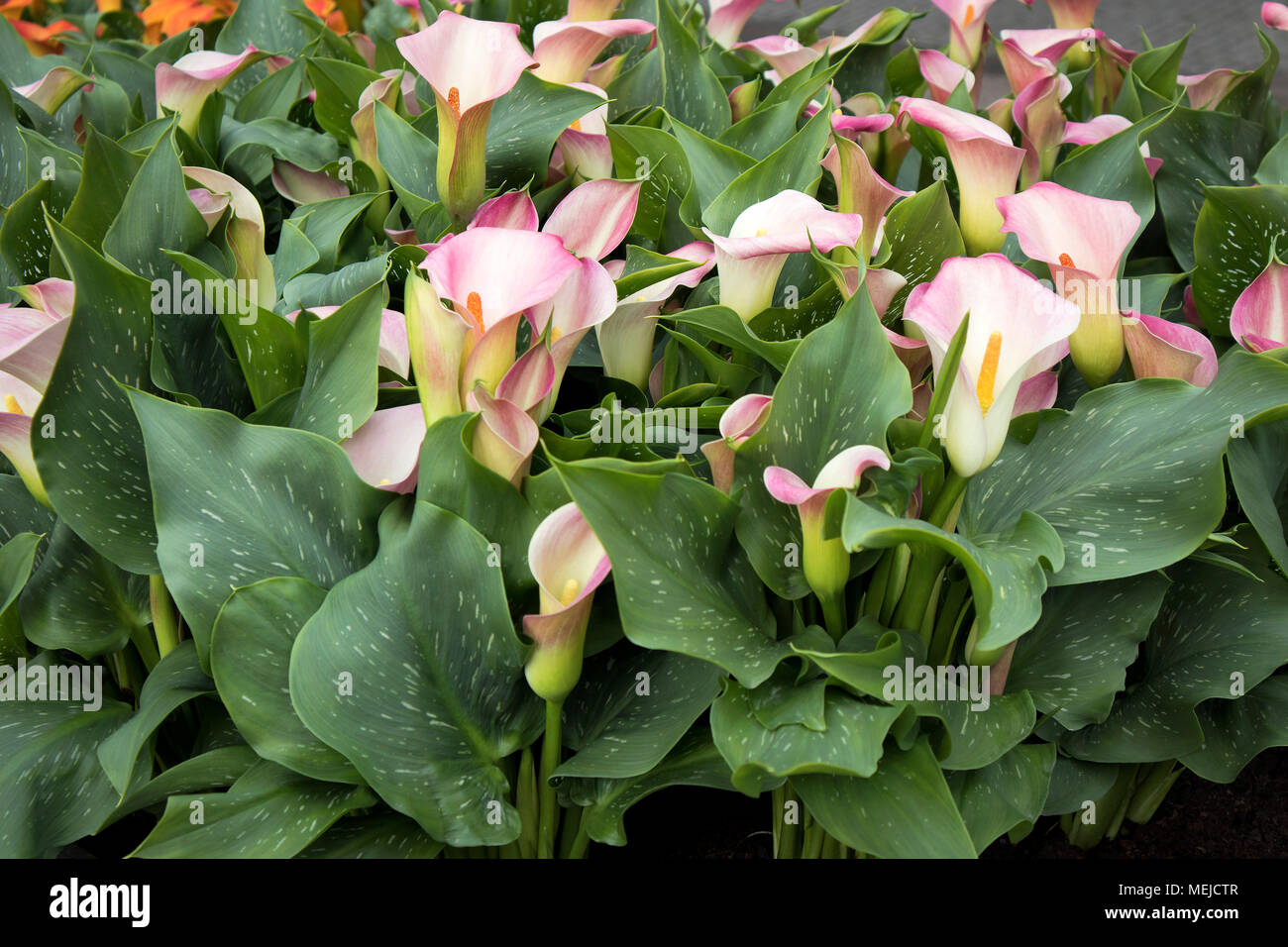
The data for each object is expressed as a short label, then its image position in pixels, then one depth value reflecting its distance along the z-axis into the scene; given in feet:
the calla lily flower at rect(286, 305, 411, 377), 2.59
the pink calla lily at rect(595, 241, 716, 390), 2.55
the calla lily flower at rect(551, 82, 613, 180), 3.33
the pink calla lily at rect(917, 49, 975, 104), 3.87
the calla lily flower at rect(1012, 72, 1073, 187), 3.51
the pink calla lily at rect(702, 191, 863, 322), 2.37
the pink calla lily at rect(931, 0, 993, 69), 4.22
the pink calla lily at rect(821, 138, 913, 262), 2.73
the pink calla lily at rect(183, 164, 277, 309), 2.97
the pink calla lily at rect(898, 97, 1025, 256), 2.83
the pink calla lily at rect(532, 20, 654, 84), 3.33
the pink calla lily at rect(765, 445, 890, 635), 2.00
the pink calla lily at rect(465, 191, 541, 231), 2.76
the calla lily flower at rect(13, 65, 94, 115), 3.76
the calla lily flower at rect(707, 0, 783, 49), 4.36
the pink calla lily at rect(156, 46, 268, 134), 3.48
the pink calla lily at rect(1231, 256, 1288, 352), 2.66
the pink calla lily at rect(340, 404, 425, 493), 2.41
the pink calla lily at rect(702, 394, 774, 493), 2.29
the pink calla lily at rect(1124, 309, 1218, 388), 2.46
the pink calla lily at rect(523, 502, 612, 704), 2.06
